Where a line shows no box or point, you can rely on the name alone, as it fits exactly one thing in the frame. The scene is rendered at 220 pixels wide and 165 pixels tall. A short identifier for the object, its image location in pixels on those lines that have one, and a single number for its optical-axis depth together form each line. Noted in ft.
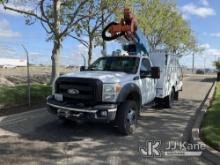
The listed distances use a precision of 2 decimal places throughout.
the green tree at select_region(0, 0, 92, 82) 27.01
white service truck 13.66
